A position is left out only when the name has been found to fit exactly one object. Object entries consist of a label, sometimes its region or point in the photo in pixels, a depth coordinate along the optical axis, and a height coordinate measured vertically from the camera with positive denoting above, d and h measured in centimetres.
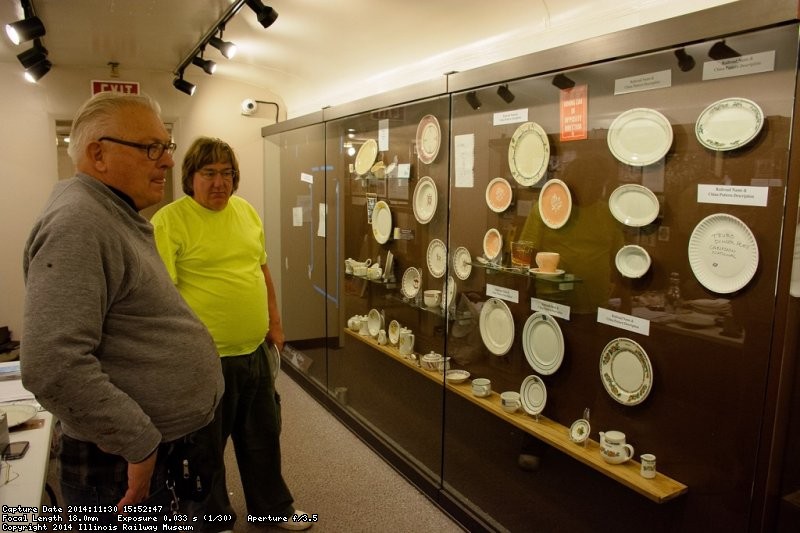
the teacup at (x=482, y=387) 245 -80
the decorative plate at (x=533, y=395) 224 -76
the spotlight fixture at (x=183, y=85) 421 +89
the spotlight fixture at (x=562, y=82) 199 +46
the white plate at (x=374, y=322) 340 -72
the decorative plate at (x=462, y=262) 259 -26
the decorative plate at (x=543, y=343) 217 -54
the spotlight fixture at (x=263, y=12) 251 +88
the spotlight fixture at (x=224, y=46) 325 +92
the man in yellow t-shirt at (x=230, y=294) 206 -35
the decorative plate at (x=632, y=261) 180 -17
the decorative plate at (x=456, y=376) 262 -80
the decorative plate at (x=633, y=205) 177 +2
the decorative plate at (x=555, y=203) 208 +2
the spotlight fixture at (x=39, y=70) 374 +89
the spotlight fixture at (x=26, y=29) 270 +84
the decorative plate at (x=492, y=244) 241 -16
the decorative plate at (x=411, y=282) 304 -42
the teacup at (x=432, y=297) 281 -46
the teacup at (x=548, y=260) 212 -20
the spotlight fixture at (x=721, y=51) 151 +45
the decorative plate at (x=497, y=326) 240 -52
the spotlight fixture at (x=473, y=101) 240 +47
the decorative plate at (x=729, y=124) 148 +25
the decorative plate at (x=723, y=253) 152 -12
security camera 479 +84
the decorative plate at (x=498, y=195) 234 +6
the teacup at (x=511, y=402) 230 -81
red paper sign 197 +35
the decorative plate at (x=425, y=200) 282 +3
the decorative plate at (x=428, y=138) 271 +34
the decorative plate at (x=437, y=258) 282 -26
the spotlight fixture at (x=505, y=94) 223 +46
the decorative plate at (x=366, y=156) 329 +30
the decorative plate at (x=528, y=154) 215 +22
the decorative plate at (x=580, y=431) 202 -82
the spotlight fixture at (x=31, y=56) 346 +90
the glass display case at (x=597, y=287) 152 -28
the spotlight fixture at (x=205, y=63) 373 +94
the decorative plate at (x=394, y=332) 323 -74
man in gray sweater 105 -26
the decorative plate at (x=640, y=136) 172 +24
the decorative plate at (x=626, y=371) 184 -55
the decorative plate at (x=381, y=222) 323 -9
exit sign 439 +92
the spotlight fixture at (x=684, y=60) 162 +44
